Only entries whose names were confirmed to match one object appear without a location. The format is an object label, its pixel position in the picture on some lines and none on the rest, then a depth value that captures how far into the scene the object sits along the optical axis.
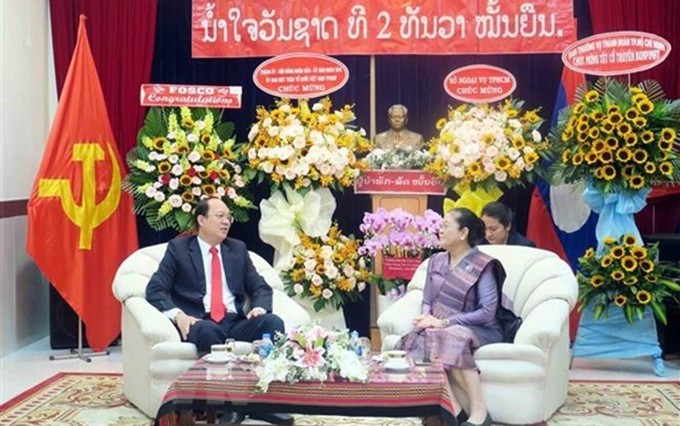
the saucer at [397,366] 3.67
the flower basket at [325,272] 5.89
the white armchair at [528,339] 4.30
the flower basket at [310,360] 3.52
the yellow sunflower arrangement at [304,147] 5.86
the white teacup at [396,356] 3.72
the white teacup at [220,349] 3.81
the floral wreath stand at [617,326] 5.44
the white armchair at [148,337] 4.35
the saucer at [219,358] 3.78
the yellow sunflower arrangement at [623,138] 5.24
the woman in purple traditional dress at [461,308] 4.27
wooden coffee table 3.48
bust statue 6.44
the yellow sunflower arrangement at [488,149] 5.75
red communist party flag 5.96
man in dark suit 4.57
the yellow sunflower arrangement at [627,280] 5.28
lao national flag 6.30
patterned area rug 4.42
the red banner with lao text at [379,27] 6.32
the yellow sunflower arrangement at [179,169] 5.86
